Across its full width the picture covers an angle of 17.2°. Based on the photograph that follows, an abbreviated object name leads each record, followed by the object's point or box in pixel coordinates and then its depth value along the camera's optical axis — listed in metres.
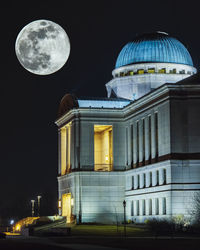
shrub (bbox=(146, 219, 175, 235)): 80.79
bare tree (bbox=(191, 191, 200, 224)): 84.31
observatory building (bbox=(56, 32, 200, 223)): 93.19
